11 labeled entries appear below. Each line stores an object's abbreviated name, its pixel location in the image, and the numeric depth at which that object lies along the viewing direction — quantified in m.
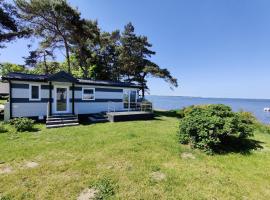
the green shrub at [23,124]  8.83
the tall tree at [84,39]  16.94
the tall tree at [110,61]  24.84
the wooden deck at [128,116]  12.52
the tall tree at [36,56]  22.11
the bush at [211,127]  6.70
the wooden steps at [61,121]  10.23
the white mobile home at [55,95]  10.73
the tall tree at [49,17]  15.18
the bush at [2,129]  8.41
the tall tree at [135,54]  22.50
